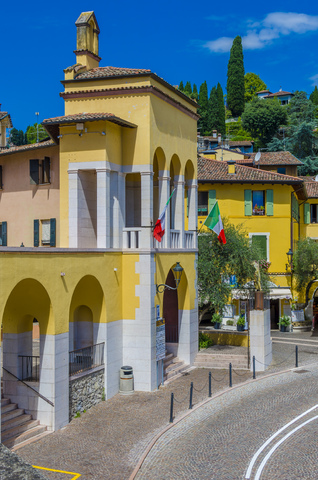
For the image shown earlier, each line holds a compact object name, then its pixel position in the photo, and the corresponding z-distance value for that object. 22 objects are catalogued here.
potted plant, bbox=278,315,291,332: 38.69
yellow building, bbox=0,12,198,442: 17.22
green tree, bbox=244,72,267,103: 128.75
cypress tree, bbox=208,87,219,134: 99.19
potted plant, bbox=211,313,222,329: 37.03
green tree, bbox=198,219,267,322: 27.58
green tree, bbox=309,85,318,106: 104.29
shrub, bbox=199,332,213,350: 27.76
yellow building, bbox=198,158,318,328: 39.88
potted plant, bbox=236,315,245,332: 36.88
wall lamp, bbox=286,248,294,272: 39.75
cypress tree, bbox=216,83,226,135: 99.62
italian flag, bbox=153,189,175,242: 21.39
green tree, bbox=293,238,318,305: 39.12
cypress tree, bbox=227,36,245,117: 113.44
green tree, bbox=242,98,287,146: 86.56
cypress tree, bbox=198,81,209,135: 100.31
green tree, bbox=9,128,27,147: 80.03
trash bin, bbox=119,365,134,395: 20.98
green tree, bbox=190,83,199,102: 105.99
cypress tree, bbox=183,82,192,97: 115.44
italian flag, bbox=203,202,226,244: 25.92
